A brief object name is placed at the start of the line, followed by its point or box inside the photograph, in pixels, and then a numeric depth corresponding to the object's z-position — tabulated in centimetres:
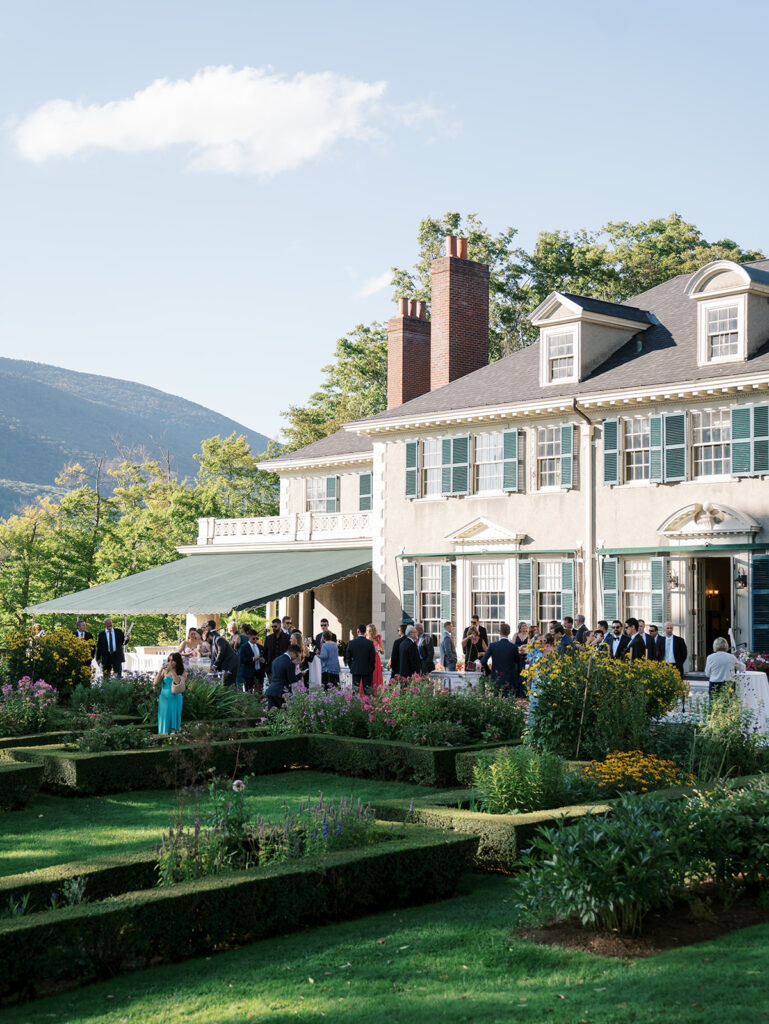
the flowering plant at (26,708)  1576
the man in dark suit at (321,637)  2087
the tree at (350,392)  4878
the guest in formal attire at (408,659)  1834
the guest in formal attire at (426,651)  1992
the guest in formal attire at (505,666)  1708
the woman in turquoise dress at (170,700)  1484
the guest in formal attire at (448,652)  2233
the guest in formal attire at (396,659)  1844
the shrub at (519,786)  987
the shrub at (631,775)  1027
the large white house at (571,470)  2288
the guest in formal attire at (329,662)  1965
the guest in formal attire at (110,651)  2191
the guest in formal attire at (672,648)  1981
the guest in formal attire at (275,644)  1994
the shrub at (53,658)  1875
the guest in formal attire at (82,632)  1972
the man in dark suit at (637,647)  1873
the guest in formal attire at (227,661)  1973
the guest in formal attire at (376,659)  1834
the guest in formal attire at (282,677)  1680
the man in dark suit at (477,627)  2178
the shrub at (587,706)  1208
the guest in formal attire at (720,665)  1434
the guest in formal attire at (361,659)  1778
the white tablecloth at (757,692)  1448
